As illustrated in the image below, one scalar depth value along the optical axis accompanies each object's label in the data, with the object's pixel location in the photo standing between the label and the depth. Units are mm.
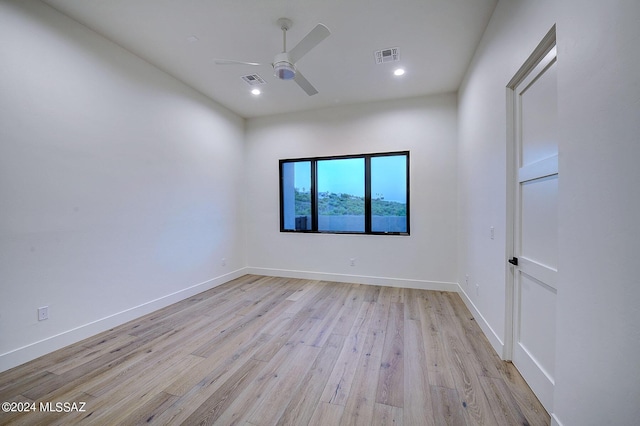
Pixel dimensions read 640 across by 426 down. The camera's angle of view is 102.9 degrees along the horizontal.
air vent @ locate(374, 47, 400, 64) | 2852
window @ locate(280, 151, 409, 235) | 4223
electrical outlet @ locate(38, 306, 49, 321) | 2213
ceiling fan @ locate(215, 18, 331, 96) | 2076
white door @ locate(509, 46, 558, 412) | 1554
